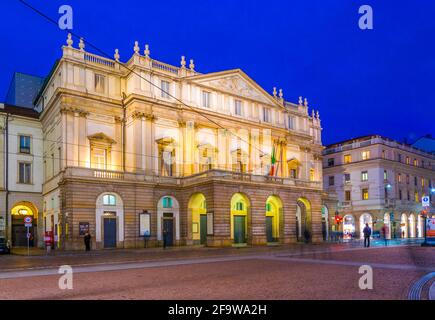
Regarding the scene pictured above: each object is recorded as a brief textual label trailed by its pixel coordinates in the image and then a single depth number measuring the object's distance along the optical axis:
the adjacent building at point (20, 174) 43.12
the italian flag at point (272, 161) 44.75
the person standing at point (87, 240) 34.94
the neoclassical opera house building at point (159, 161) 38.78
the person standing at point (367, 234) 35.34
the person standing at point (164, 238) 36.41
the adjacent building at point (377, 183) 66.56
